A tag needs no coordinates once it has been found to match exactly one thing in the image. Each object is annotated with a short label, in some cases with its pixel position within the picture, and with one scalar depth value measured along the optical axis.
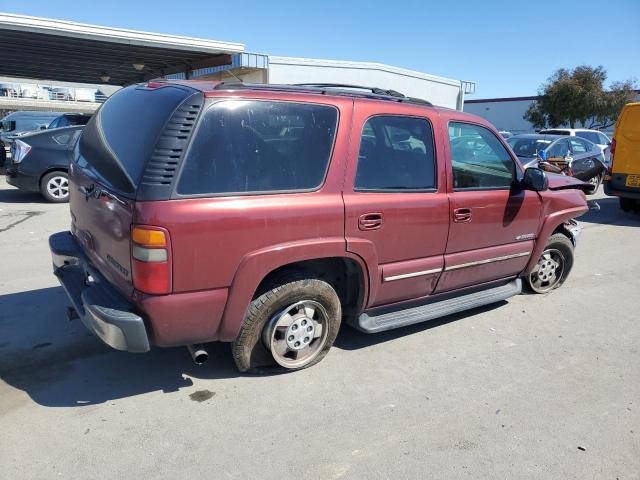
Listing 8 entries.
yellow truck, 9.84
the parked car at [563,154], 11.43
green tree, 36.12
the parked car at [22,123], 15.48
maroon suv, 2.80
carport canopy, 11.65
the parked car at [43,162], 9.27
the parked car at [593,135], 16.64
